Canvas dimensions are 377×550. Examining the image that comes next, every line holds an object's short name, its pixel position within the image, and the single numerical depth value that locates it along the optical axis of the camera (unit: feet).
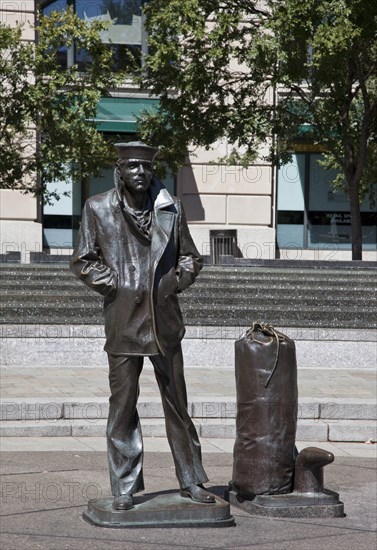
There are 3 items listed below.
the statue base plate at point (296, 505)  30.18
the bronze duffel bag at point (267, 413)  31.19
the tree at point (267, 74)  80.36
